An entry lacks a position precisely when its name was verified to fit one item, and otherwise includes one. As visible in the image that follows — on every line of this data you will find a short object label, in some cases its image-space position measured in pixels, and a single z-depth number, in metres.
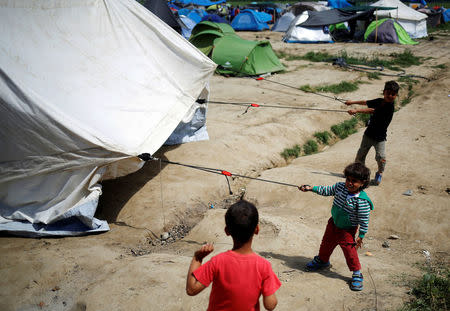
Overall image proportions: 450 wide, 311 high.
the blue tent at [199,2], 33.92
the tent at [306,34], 23.16
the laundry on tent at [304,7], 28.07
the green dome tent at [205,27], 17.80
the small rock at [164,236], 5.47
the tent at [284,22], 28.92
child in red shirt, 2.31
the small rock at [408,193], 5.96
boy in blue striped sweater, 3.57
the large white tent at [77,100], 4.84
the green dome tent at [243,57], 15.03
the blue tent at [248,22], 29.53
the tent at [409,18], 23.80
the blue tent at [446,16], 30.38
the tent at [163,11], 18.06
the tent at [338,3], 32.57
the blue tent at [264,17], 30.89
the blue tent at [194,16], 28.20
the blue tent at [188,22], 25.00
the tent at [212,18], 26.05
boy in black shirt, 5.98
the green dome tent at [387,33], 21.91
